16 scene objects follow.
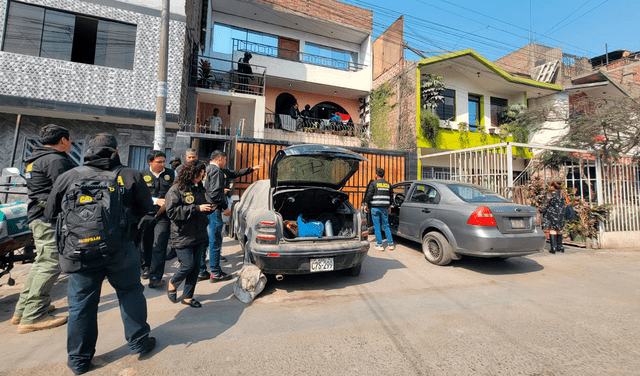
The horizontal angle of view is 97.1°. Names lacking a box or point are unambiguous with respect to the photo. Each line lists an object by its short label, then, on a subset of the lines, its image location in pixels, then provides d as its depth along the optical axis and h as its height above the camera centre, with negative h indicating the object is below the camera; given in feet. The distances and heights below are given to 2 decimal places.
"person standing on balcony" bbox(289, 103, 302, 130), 45.38 +14.68
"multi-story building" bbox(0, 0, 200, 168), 26.40 +12.73
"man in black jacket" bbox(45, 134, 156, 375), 6.77 -1.91
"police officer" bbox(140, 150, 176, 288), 12.43 -1.09
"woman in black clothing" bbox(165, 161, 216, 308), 10.13 -0.73
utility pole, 19.38 +8.39
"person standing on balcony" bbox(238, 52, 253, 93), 39.78 +18.84
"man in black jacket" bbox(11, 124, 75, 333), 8.97 -1.11
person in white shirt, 35.78 +10.35
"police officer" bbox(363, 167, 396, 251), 19.77 +0.30
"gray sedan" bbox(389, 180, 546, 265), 14.79 -0.76
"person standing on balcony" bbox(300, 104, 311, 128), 46.52 +15.19
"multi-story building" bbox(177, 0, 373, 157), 39.88 +21.77
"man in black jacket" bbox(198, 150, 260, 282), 13.14 -0.73
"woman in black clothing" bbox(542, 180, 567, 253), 21.21 -0.35
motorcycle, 10.39 -1.36
